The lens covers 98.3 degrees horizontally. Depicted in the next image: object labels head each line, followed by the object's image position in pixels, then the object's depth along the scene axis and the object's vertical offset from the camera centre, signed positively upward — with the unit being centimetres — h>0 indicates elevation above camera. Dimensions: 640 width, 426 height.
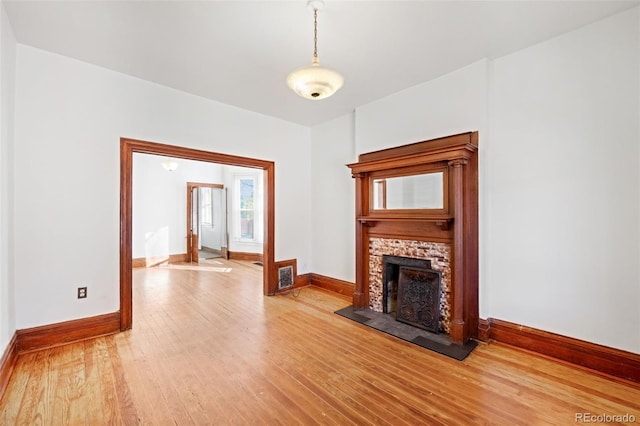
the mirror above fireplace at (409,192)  326 +28
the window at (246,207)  782 +19
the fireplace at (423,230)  296 -21
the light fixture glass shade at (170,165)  683 +122
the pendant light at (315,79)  214 +107
